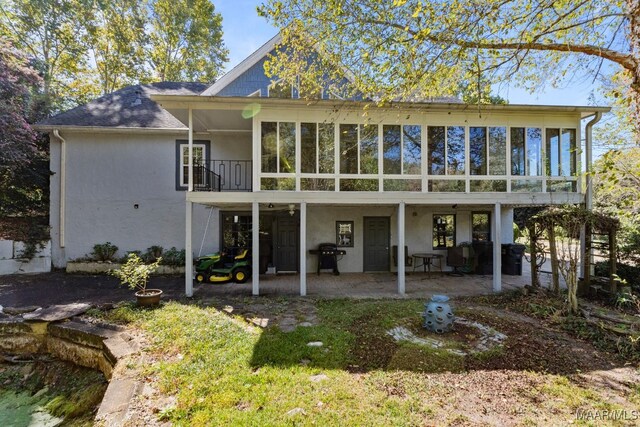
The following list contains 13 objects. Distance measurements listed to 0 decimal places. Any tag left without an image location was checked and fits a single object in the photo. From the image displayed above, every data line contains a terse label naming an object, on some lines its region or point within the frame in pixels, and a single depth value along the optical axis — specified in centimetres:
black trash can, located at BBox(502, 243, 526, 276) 1030
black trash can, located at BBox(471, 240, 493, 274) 1062
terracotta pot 623
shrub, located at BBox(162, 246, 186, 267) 1052
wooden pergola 663
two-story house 785
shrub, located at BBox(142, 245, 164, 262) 1065
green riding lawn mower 905
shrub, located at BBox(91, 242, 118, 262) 1056
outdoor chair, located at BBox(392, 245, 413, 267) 1083
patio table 1005
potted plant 624
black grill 1034
